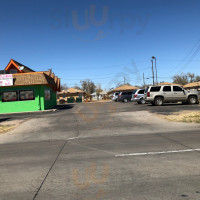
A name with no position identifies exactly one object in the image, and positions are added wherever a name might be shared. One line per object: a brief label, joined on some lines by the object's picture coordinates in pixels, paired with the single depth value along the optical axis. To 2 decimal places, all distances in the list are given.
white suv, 19.41
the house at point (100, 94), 92.39
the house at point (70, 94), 64.07
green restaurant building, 21.70
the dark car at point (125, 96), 34.16
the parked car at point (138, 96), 24.67
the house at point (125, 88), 63.02
